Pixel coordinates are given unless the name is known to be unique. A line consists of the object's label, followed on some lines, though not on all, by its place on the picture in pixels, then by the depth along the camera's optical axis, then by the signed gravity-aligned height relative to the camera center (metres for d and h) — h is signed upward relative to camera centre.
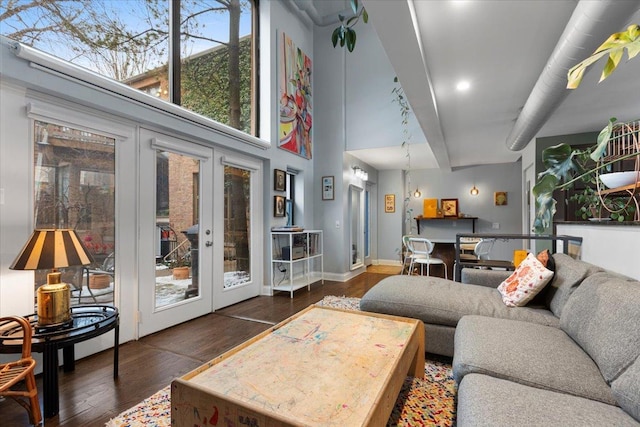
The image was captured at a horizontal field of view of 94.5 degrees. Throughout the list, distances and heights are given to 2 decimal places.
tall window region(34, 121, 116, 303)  2.22 +0.18
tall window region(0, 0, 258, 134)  2.31 +1.71
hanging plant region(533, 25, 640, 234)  1.52 +0.31
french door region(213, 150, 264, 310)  3.75 -0.17
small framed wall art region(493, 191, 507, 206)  6.69 +0.39
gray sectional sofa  1.07 -0.70
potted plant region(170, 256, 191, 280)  3.24 -0.57
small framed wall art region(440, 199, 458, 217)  7.04 +0.20
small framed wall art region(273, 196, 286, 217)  4.62 +0.16
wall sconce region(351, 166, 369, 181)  5.98 +0.89
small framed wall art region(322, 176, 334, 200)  5.52 +0.53
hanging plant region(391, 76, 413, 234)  4.91 +1.72
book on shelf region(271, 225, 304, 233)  4.45 -0.19
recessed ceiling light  2.92 +1.31
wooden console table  6.88 -0.09
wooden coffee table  1.13 -0.74
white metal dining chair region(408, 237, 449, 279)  4.74 -0.57
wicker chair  1.52 -0.81
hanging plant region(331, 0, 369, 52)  1.83 +1.17
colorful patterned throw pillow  2.20 -0.52
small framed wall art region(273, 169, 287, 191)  4.60 +0.58
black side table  1.69 -0.72
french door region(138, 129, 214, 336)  2.90 -0.16
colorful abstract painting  4.80 +2.02
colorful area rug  1.67 -1.16
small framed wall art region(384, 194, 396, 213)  7.32 +0.31
